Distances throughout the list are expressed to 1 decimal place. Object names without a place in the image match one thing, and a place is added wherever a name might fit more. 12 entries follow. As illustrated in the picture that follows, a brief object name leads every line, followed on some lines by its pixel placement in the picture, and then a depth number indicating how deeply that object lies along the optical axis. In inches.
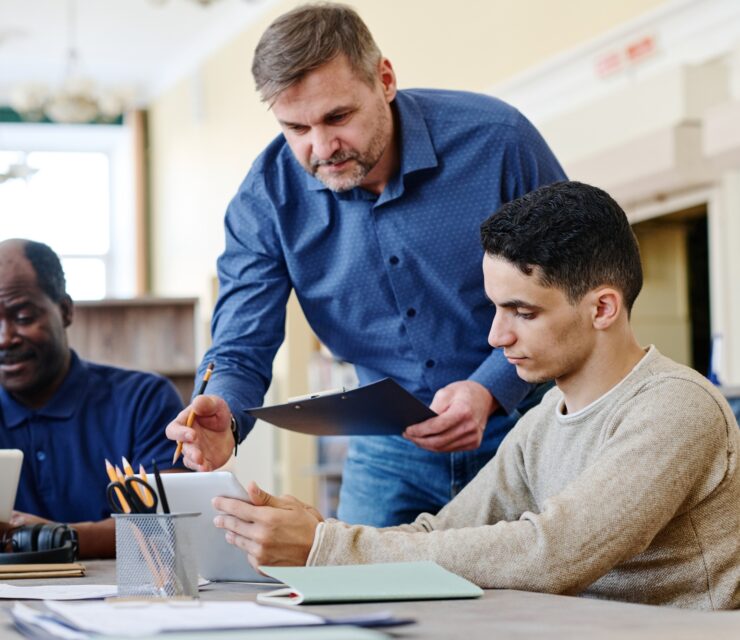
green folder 77.9
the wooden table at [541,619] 67.9
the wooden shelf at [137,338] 252.4
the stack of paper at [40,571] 98.3
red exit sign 262.6
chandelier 487.1
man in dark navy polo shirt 130.8
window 575.0
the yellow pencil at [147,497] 87.1
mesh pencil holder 82.8
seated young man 83.7
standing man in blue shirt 113.9
